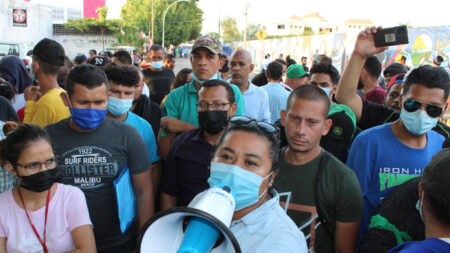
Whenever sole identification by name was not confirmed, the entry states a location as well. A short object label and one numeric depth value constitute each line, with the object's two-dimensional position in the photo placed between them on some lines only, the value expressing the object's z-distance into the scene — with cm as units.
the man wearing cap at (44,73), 314
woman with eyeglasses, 193
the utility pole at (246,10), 3231
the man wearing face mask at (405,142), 236
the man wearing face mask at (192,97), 303
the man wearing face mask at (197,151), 248
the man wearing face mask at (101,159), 227
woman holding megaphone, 136
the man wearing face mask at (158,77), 649
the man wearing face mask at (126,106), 291
